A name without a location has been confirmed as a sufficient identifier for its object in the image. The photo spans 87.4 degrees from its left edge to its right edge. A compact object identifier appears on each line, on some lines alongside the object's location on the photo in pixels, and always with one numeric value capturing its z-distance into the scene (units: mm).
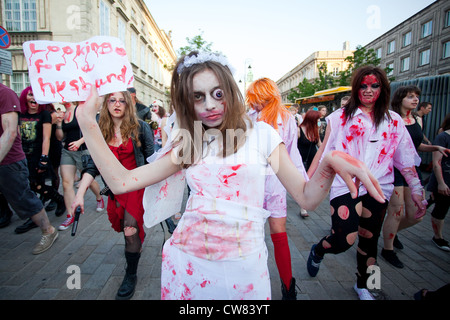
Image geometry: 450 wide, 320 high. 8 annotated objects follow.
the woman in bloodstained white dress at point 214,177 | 1092
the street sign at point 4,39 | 4547
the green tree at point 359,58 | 23266
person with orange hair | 2115
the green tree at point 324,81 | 31747
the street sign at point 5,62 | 4636
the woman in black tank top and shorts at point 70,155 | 3672
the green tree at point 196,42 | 20759
